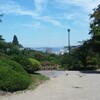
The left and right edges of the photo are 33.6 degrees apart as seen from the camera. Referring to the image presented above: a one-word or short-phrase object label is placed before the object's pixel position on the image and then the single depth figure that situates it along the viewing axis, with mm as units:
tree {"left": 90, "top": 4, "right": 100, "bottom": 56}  18844
